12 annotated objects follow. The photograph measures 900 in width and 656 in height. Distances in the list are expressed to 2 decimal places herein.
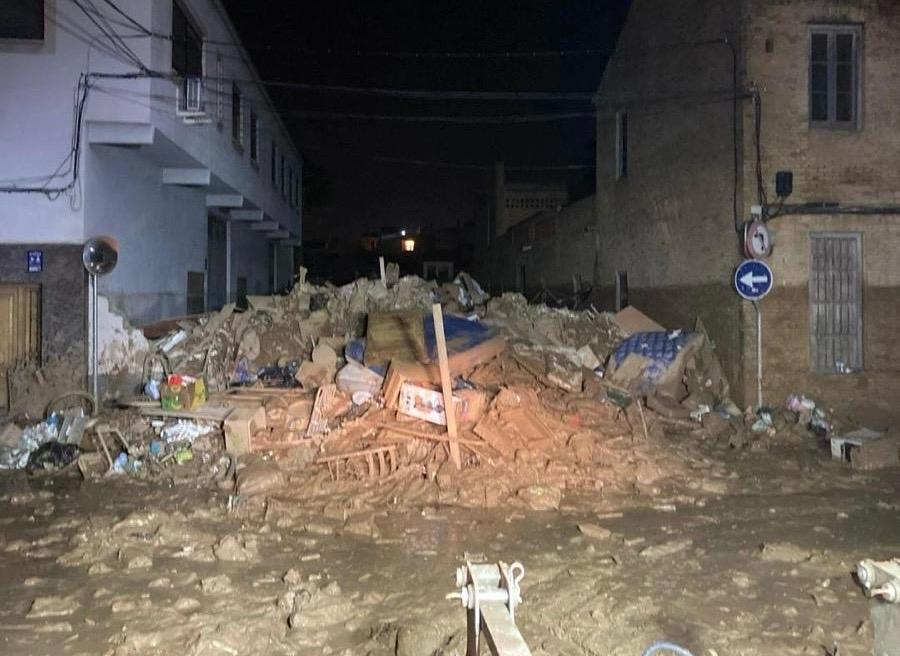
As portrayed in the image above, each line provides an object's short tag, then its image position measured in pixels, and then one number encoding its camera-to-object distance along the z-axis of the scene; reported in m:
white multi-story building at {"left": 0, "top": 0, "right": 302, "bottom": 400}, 12.12
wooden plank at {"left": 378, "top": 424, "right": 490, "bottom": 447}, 9.59
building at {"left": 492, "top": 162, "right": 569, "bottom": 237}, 32.94
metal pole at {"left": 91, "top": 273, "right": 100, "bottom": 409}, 12.41
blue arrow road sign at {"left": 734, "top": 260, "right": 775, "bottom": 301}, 12.11
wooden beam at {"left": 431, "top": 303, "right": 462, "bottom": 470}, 9.11
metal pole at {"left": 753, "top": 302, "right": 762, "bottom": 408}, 12.52
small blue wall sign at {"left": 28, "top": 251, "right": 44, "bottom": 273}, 12.19
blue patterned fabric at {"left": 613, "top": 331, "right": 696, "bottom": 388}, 13.20
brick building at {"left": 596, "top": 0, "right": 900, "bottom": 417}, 12.61
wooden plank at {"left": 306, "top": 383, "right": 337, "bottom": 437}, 10.51
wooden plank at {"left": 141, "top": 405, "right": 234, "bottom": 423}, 10.74
